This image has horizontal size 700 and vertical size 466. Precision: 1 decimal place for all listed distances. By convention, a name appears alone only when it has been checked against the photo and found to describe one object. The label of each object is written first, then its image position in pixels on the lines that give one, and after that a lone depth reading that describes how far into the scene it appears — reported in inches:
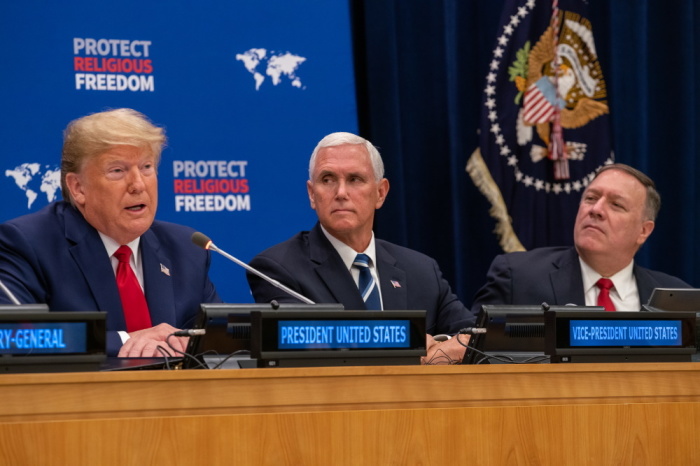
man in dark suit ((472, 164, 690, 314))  304.3
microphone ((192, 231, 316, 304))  217.8
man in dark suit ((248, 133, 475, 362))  270.4
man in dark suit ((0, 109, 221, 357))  240.4
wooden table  138.6
